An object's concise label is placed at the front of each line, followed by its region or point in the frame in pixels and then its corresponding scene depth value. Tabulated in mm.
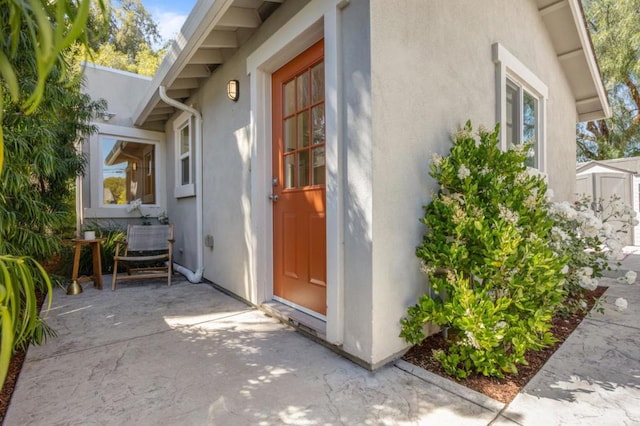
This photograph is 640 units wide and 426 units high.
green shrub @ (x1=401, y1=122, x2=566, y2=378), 2014
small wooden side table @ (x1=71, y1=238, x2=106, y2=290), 4473
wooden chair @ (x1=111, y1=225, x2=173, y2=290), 4727
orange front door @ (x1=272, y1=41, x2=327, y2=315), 2912
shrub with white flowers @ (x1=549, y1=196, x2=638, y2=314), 2885
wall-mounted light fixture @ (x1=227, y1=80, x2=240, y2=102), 3811
